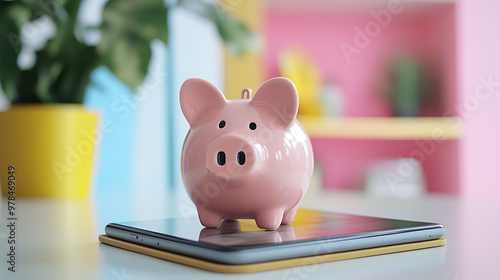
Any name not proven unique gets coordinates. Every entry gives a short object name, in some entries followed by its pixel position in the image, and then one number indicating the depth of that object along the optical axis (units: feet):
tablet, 1.64
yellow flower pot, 4.43
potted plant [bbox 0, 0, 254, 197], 4.40
